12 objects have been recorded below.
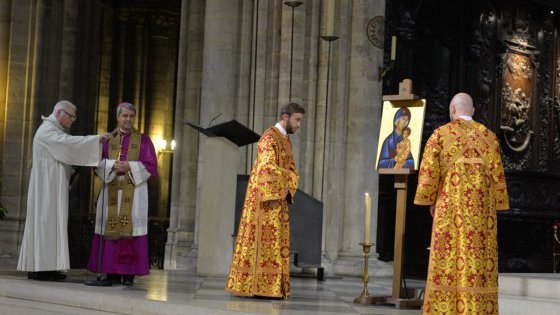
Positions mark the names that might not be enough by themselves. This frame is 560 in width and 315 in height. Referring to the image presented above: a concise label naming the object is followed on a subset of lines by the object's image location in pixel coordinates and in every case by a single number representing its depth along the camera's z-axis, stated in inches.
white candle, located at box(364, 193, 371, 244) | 370.6
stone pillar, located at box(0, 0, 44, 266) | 697.0
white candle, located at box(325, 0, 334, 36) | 496.7
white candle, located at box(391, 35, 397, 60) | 547.2
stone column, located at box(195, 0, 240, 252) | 573.0
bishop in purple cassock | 414.6
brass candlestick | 378.6
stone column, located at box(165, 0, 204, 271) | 617.6
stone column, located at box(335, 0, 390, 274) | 562.9
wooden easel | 374.9
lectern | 479.2
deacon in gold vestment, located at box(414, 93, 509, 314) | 325.1
